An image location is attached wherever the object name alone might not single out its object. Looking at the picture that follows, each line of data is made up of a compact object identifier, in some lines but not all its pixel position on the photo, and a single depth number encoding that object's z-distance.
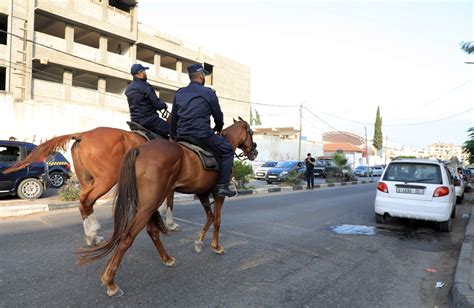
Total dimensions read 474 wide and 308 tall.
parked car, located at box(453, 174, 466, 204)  13.74
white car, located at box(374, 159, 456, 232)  7.64
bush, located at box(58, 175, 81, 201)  9.91
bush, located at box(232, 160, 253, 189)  15.23
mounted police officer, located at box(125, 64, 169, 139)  5.79
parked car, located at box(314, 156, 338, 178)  32.46
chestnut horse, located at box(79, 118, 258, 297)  3.65
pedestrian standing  19.02
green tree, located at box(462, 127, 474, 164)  16.70
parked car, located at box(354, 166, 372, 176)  44.05
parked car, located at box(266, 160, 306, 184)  22.53
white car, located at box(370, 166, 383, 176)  47.31
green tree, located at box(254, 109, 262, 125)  87.45
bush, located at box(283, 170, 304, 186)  20.05
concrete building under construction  20.12
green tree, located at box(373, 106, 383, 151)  80.38
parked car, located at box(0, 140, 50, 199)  9.99
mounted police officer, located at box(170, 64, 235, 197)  4.70
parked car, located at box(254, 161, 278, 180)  25.77
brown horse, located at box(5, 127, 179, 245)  5.46
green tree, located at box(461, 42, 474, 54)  11.33
